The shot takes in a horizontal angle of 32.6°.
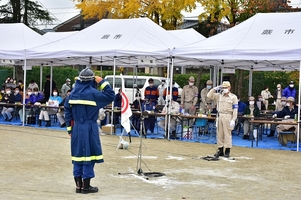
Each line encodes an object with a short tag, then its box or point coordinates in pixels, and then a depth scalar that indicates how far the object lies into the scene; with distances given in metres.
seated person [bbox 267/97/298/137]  15.84
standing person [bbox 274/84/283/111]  21.15
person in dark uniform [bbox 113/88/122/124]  17.78
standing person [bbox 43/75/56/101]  23.08
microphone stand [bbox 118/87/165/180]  9.55
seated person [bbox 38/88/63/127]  18.59
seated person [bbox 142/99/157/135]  17.16
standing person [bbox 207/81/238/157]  12.16
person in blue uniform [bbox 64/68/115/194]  7.77
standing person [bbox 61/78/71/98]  22.19
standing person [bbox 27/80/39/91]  22.53
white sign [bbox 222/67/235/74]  19.40
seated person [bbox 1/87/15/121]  19.67
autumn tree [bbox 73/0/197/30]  26.06
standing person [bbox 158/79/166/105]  20.47
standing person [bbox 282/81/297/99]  20.41
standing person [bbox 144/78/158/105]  18.81
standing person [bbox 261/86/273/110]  25.18
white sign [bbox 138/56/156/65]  16.57
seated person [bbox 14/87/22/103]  19.72
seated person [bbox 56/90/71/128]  18.18
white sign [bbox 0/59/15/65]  19.34
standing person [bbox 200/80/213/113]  17.77
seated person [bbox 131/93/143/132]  17.40
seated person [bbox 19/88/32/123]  19.02
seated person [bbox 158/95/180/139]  16.19
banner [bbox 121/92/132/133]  10.70
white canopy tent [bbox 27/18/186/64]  16.25
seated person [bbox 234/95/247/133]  16.79
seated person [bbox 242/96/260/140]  16.61
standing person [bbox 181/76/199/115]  17.41
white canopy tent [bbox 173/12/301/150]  14.02
